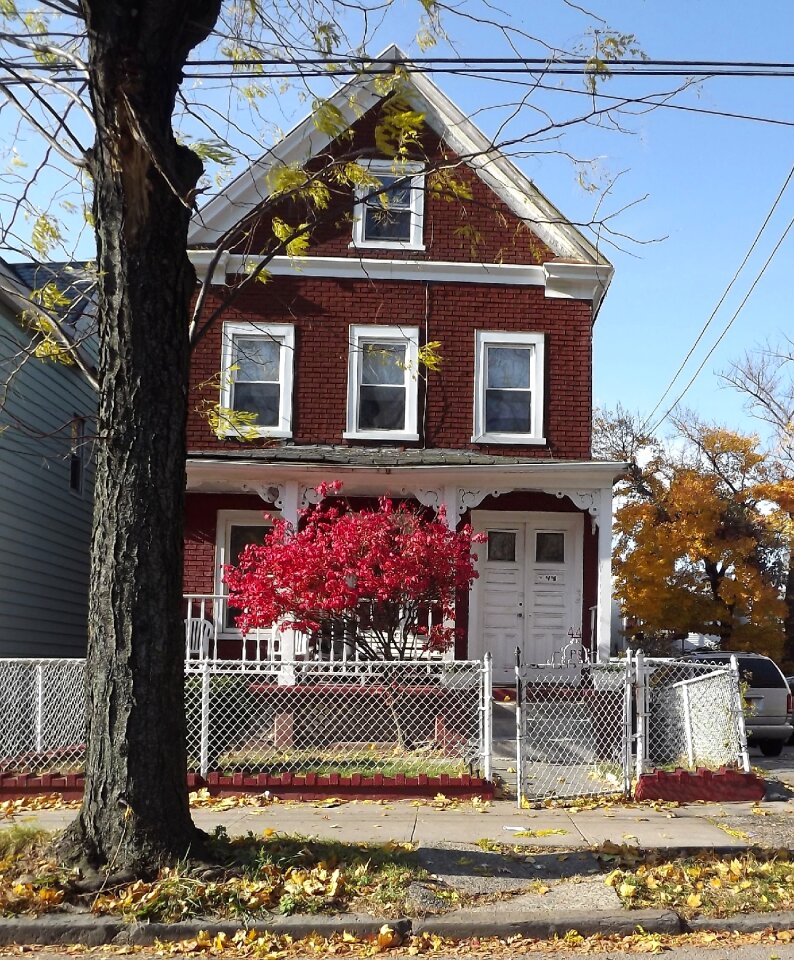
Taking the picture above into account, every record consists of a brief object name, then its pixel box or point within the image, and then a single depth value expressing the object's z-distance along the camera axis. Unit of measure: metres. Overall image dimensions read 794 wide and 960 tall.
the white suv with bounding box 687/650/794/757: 14.66
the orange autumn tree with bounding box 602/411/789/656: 24.19
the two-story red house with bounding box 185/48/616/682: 14.88
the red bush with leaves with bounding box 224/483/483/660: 10.56
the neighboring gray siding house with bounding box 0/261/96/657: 14.68
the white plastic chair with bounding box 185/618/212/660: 13.05
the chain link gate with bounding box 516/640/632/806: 9.51
